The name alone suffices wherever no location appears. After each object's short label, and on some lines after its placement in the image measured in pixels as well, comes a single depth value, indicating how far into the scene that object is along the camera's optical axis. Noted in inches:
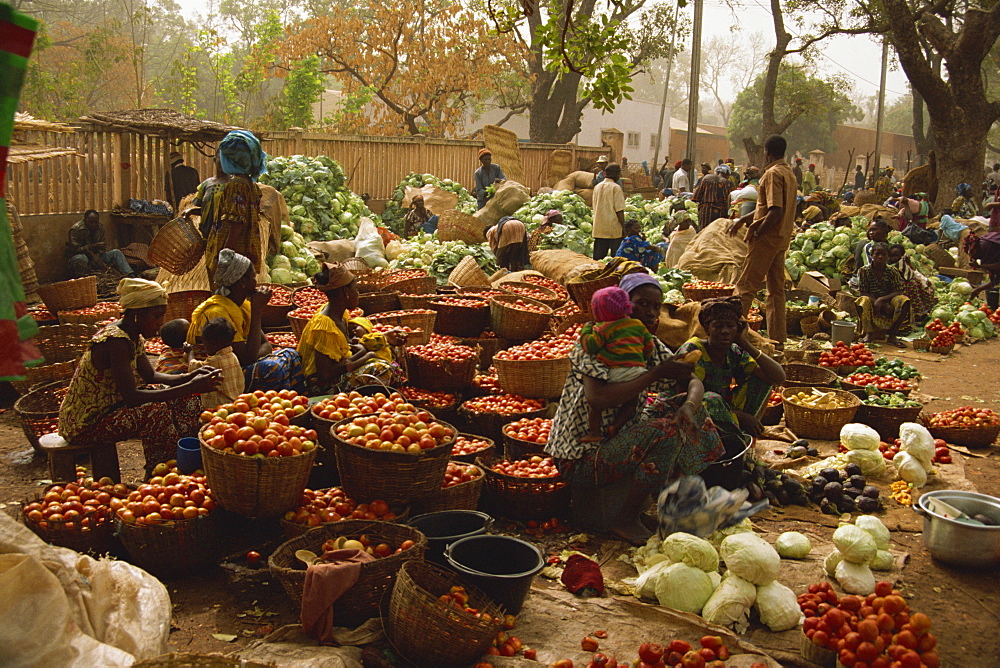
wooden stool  171.8
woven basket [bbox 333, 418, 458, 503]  143.3
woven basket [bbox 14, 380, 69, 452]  194.5
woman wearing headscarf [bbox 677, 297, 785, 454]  181.5
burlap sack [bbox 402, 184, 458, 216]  557.3
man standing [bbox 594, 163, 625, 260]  425.7
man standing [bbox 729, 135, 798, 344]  307.0
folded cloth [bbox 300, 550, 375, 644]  118.3
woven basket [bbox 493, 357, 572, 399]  226.7
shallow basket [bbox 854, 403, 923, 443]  236.2
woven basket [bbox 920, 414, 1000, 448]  233.5
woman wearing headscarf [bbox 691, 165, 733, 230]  503.8
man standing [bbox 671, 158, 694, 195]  775.7
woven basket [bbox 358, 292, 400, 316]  303.9
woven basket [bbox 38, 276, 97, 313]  327.6
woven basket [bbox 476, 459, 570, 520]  171.8
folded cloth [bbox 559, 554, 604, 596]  143.7
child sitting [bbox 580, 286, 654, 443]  162.6
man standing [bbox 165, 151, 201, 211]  492.1
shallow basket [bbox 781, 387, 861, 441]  230.5
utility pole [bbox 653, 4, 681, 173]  978.7
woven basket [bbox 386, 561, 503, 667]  114.0
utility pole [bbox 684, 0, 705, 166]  694.5
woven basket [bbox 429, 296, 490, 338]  286.0
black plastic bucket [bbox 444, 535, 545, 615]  130.6
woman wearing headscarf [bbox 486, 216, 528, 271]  390.0
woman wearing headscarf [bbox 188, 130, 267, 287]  258.2
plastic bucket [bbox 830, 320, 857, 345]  348.2
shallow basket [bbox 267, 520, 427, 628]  123.1
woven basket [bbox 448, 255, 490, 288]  346.6
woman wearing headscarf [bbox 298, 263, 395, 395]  203.6
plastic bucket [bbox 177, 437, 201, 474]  164.7
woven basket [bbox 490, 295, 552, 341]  274.8
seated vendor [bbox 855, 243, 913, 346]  365.1
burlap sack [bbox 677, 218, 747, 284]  400.5
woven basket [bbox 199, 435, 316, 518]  138.1
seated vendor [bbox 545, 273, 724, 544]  162.9
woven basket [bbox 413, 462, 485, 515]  154.3
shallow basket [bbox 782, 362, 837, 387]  262.7
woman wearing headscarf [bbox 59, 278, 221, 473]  165.9
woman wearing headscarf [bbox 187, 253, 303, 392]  198.9
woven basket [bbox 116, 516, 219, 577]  139.6
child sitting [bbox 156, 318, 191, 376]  198.4
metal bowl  156.2
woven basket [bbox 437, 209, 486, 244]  470.9
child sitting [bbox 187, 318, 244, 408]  187.8
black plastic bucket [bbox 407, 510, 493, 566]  148.0
